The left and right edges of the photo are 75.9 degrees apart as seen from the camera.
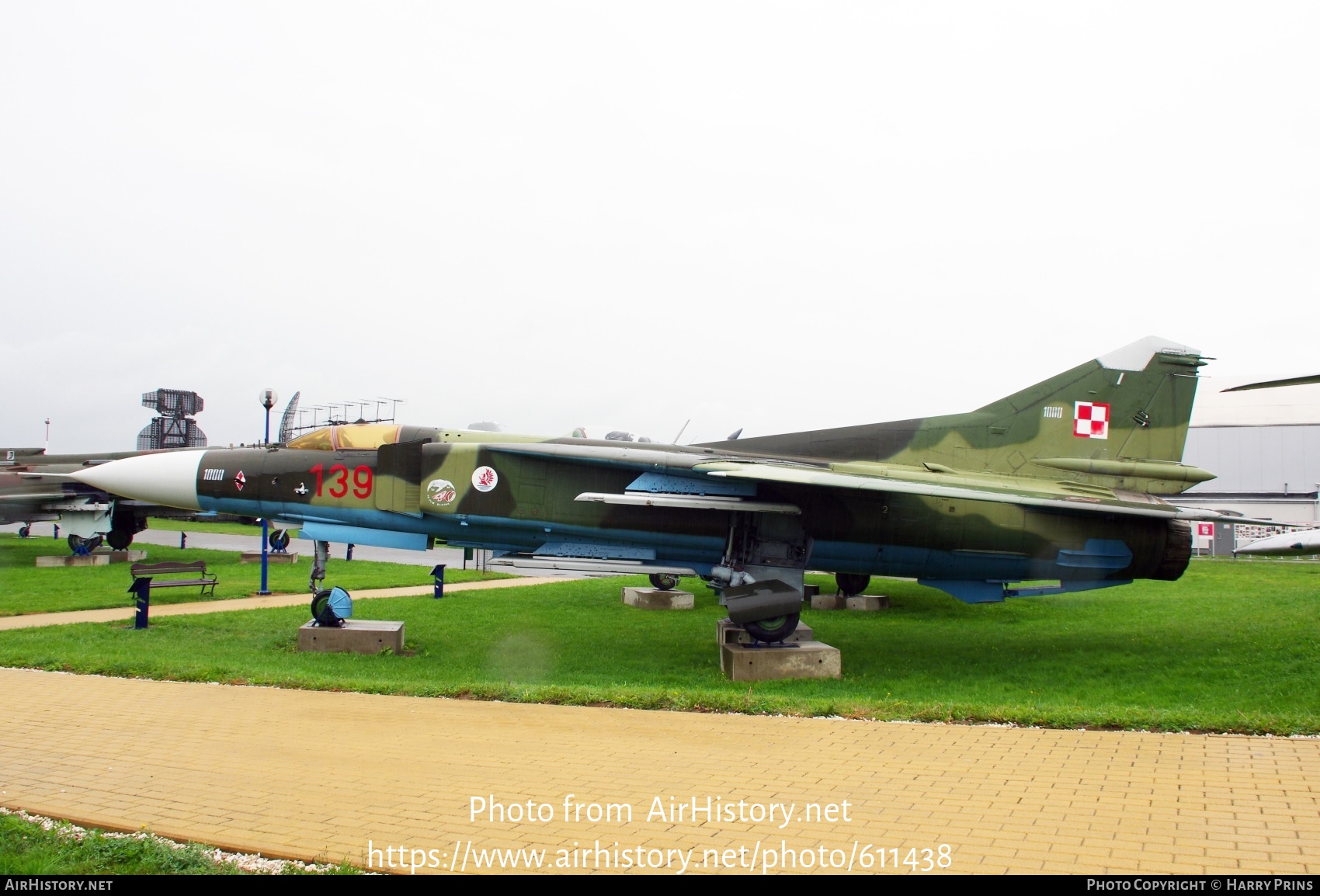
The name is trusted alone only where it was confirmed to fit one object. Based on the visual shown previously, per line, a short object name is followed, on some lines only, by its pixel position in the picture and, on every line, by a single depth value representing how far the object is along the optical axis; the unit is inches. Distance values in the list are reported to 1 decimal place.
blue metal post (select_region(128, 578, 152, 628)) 543.5
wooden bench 621.9
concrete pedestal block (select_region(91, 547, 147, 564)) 1011.8
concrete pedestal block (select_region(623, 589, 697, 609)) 684.1
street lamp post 674.8
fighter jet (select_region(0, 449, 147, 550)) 958.4
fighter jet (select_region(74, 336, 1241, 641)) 427.2
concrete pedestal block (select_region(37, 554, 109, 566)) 959.0
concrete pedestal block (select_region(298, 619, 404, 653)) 475.5
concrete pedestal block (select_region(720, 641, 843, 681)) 397.4
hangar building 1471.5
